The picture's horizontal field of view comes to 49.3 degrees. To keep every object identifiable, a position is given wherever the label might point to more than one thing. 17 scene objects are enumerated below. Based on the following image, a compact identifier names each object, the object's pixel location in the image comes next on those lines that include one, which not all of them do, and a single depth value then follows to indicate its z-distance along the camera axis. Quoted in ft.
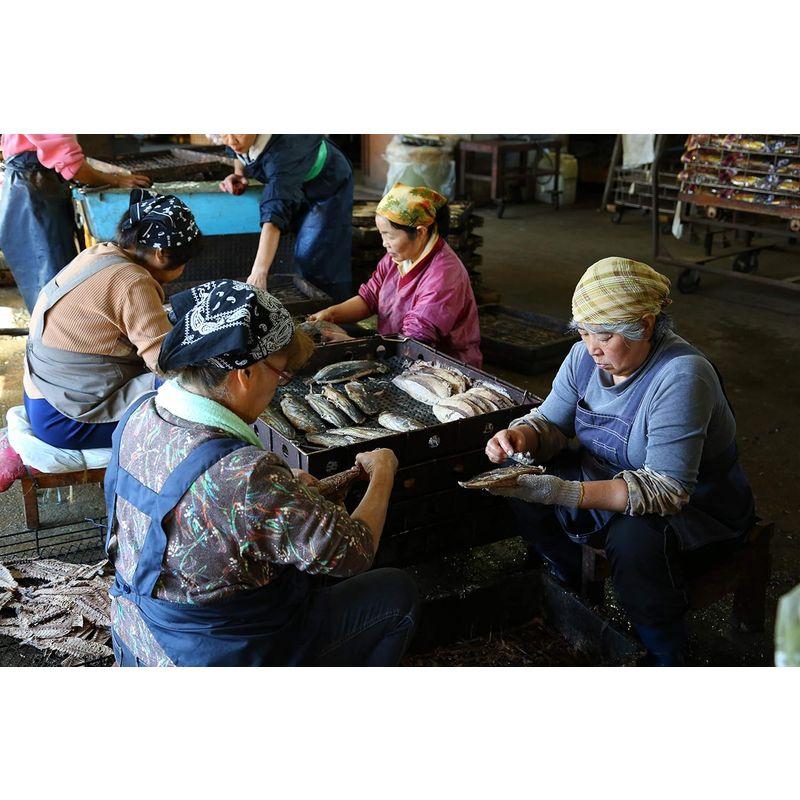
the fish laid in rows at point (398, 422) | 10.55
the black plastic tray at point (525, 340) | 19.76
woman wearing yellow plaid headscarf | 8.73
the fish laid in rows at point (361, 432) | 10.32
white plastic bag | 34.99
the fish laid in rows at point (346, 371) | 12.25
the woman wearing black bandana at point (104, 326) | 11.10
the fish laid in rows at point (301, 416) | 10.87
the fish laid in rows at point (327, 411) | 11.01
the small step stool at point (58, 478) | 11.97
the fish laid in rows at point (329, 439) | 10.25
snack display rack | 23.52
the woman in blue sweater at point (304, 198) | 17.25
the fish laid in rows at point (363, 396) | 11.35
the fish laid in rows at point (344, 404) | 11.12
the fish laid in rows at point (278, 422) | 10.63
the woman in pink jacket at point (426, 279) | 13.41
